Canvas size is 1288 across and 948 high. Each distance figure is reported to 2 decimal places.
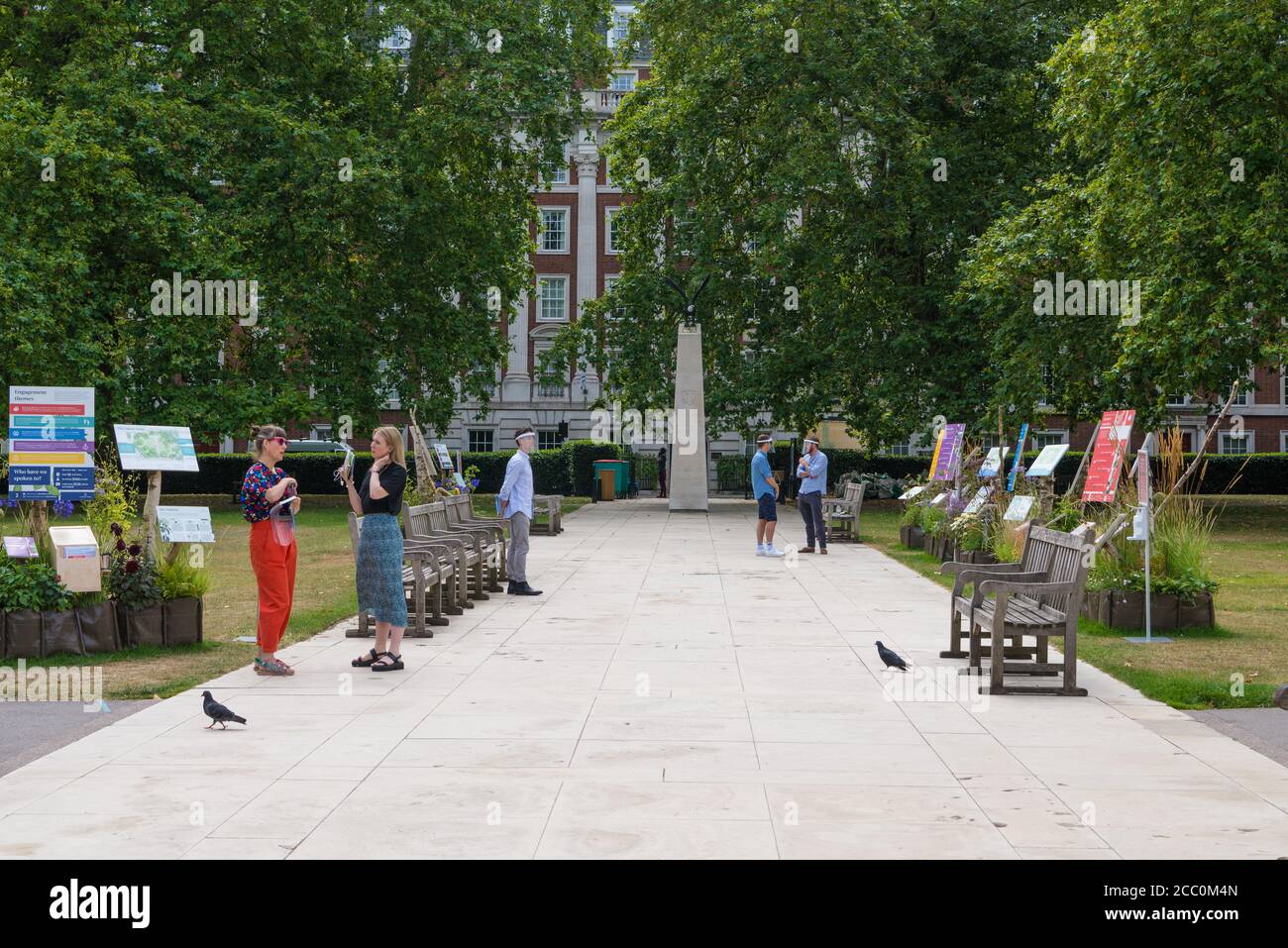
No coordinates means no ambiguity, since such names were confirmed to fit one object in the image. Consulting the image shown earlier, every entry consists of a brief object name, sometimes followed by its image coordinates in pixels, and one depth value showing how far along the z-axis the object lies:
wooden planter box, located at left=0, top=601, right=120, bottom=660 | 10.49
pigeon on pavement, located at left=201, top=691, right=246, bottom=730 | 7.64
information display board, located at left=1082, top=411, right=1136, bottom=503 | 13.39
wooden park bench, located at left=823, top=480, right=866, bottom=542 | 24.97
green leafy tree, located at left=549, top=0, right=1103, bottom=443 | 34.53
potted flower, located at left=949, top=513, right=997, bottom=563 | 17.08
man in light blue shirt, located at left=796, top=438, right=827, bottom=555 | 21.75
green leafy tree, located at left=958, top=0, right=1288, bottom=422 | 23.50
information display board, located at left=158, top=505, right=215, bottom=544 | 11.20
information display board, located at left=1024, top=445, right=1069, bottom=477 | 17.22
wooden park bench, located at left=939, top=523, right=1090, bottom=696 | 9.45
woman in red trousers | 9.88
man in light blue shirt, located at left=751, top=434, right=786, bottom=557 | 21.73
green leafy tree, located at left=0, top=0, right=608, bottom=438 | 28.42
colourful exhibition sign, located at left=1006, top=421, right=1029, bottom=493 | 19.75
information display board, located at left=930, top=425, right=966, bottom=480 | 23.55
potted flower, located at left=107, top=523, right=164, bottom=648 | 11.08
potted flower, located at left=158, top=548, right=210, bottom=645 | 11.34
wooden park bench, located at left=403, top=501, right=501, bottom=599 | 14.21
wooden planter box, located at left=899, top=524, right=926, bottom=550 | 23.16
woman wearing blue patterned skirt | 10.30
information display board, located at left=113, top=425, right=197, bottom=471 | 12.12
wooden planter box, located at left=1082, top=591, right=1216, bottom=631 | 12.55
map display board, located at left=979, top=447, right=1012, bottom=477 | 20.06
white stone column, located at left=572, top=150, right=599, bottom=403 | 63.41
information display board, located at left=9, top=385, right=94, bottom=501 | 11.42
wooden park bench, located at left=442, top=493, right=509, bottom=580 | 17.02
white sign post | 12.18
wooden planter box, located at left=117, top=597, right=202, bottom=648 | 11.12
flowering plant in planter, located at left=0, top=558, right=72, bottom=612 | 10.56
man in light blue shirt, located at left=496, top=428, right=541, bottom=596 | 15.45
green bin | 43.38
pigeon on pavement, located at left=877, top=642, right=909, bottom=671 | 9.71
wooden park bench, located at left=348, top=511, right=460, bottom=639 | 12.21
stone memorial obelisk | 33.66
